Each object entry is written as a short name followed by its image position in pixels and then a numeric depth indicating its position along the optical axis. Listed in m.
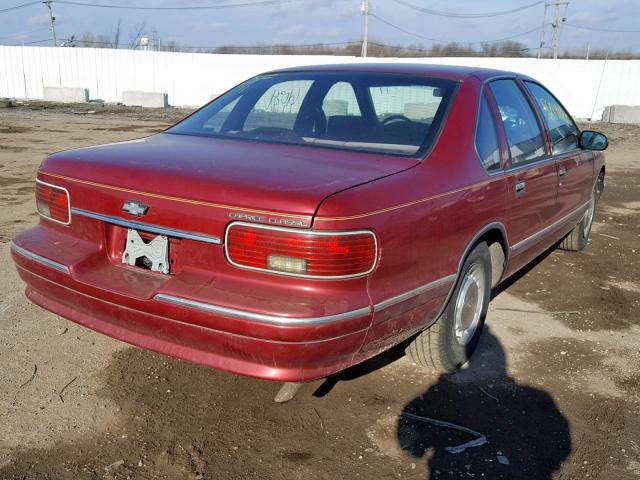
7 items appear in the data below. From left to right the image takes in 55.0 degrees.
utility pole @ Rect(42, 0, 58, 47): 54.84
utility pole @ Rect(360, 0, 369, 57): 37.94
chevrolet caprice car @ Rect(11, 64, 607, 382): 2.33
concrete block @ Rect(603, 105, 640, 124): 23.88
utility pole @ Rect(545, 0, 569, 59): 51.00
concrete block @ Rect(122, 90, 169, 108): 29.33
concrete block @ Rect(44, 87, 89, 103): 31.20
